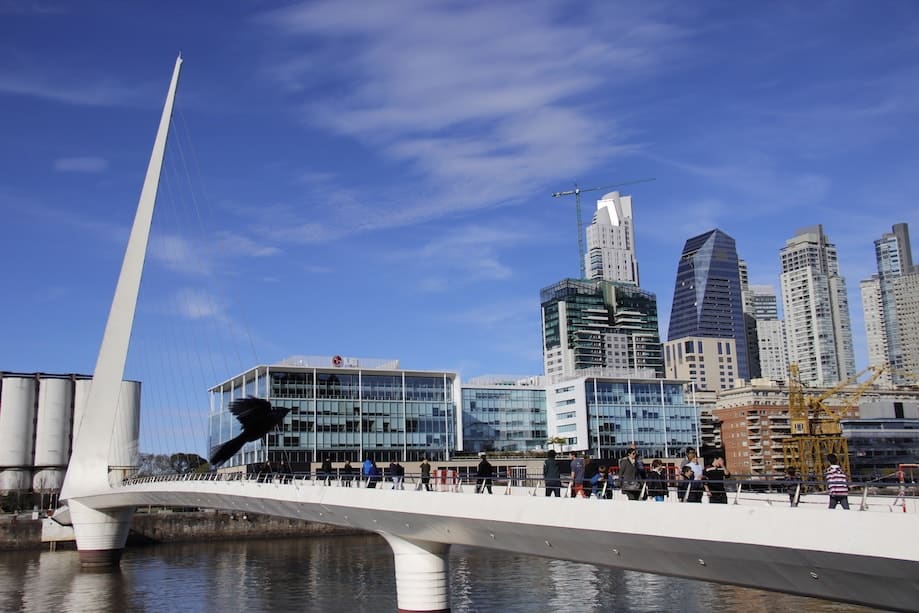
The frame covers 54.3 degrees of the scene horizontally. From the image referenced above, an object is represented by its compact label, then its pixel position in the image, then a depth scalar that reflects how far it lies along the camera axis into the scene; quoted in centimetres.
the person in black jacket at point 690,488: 1644
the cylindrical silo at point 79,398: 9507
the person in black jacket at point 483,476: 2309
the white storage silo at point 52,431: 9188
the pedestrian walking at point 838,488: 1426
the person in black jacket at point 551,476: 2010
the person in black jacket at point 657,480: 1719
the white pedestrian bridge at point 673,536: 1354
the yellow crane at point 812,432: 10850
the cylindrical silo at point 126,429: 8925
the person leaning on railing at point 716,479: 1639
